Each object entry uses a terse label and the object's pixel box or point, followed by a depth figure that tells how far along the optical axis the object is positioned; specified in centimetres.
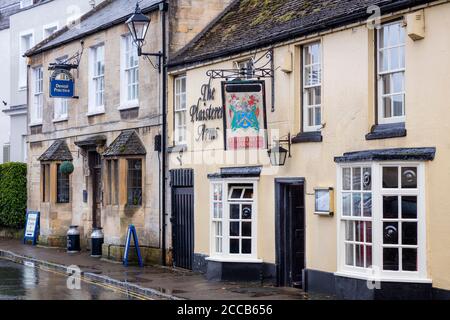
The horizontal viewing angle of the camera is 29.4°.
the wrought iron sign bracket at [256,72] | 1742
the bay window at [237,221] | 1795
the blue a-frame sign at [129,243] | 2148
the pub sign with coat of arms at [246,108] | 1698
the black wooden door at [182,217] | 2033
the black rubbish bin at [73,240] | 2556
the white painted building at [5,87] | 3762
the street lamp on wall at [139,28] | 2100
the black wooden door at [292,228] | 1697
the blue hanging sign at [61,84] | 2575
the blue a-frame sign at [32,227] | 2828
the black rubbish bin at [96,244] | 2395
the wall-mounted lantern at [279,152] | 1689
